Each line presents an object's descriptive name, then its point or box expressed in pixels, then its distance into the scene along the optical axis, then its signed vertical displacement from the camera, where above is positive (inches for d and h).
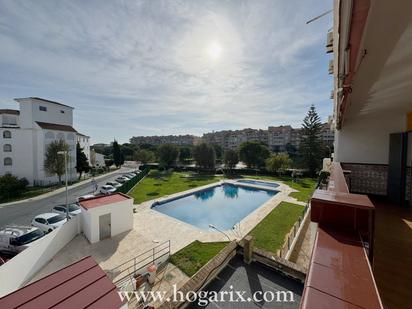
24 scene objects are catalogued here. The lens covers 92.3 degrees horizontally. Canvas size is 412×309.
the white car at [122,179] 951.0 -151.2
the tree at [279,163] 1128.2 -68.9
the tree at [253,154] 1326.3 -23.7
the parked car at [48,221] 420.8 -162.7
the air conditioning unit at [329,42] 184.7 +103.1
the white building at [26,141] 864.3 +27.3
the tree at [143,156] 1421.0 -52.1
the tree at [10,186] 690.2 -142.8
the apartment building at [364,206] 40.8 -19.6
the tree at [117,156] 1585.9 -61.5
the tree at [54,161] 831.1 -57.3
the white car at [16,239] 349.7 -166.6
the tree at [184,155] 1616.8 -46.0
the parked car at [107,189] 757.3 -159.6
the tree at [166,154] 1407.5 -34.3
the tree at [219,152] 1765.7 -19.2
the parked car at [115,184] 865.0 -159.9
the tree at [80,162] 1101.1 -79.2
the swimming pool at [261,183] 954.0 -164.4
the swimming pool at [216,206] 581.3 -196.7
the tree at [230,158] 1299.2 -52.5
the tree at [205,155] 1330.0 -34.8
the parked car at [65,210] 505.2 -162.9
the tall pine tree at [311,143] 1179.9 +52.4
